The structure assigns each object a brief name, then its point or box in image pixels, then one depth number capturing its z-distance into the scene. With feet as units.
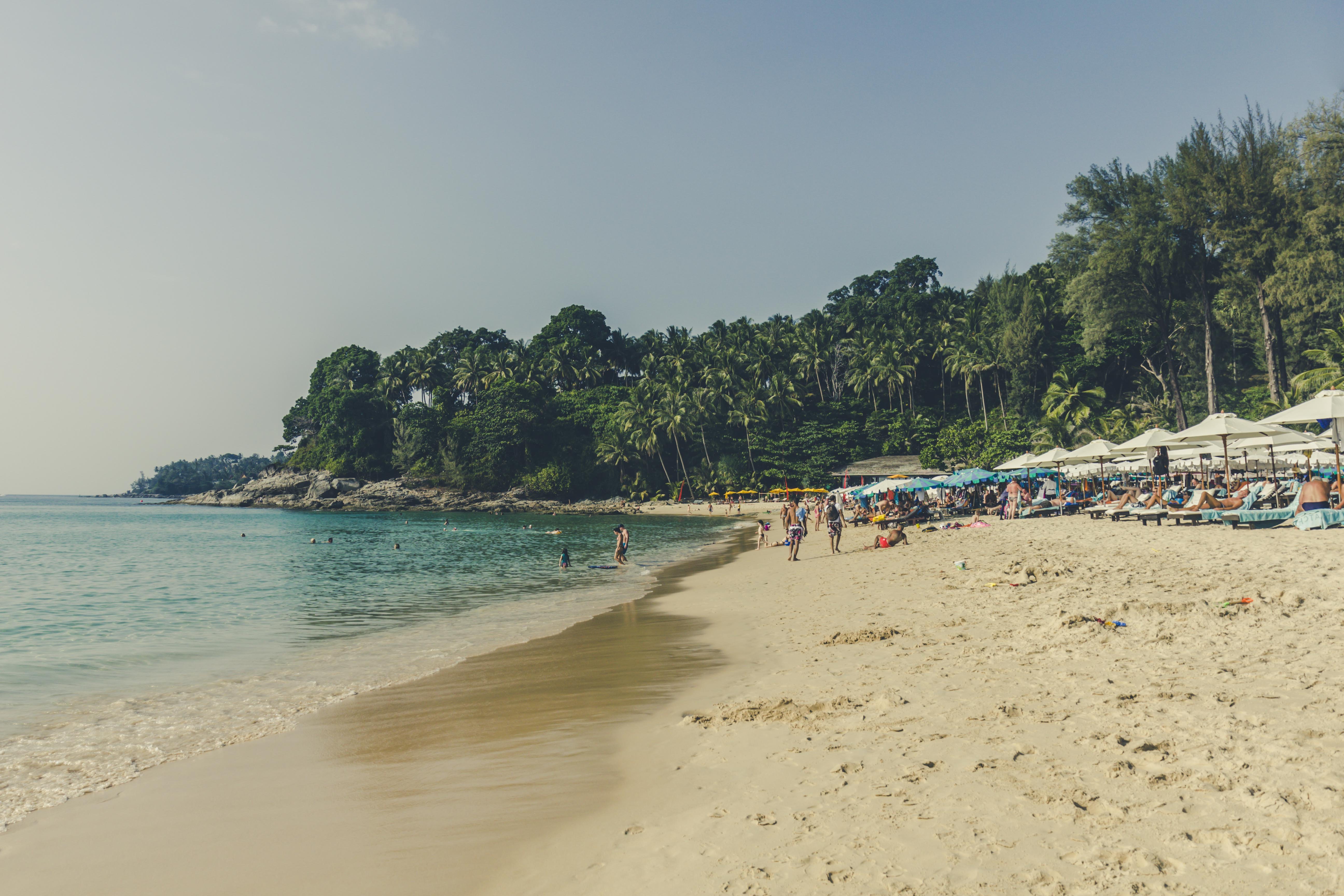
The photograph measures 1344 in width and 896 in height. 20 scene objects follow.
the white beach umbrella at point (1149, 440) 72.33
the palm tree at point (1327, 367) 101.04
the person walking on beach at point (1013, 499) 93.09
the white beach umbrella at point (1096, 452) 83.56
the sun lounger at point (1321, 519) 45.50
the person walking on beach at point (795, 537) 70.85
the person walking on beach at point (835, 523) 73.46
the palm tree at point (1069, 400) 176.86
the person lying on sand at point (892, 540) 73.15
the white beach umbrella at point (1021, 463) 92.68
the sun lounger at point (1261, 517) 50.72
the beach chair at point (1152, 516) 60.70
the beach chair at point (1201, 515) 56.34
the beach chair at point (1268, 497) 62.28
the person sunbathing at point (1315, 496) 47.88
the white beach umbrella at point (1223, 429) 59.72
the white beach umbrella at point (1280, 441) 63.26
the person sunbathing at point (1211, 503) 59.47
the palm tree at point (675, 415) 230.27
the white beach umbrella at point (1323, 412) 49.65
